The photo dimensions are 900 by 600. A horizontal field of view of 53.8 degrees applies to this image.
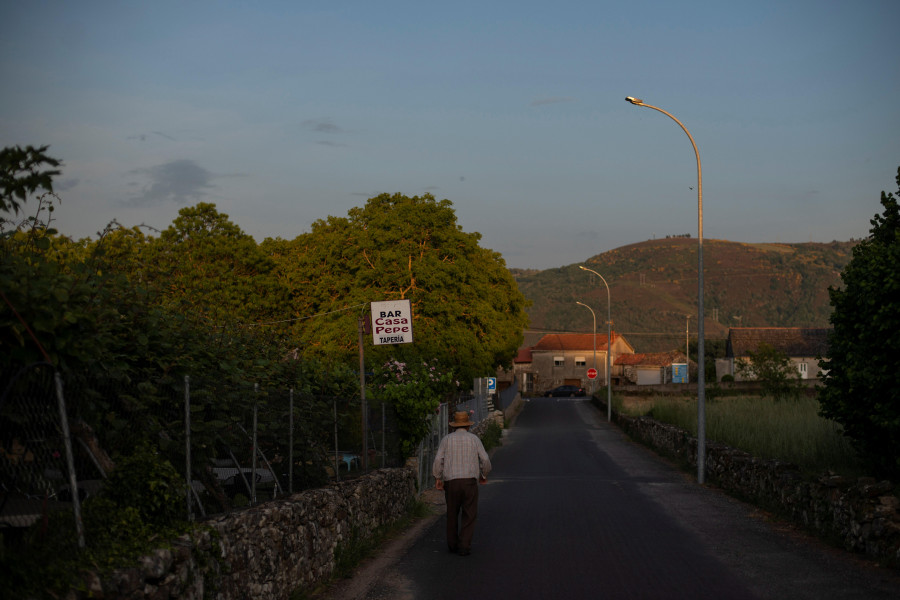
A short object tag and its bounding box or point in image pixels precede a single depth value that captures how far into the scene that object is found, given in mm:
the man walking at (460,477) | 11297
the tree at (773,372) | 56562
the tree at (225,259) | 46497
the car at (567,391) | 105625
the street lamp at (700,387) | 20625
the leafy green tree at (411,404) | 18000
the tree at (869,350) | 12078
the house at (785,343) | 96438
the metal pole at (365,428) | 14406
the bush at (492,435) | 34094
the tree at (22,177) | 5516
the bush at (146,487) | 6504
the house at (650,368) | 116125
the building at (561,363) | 125438
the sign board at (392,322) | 23703
